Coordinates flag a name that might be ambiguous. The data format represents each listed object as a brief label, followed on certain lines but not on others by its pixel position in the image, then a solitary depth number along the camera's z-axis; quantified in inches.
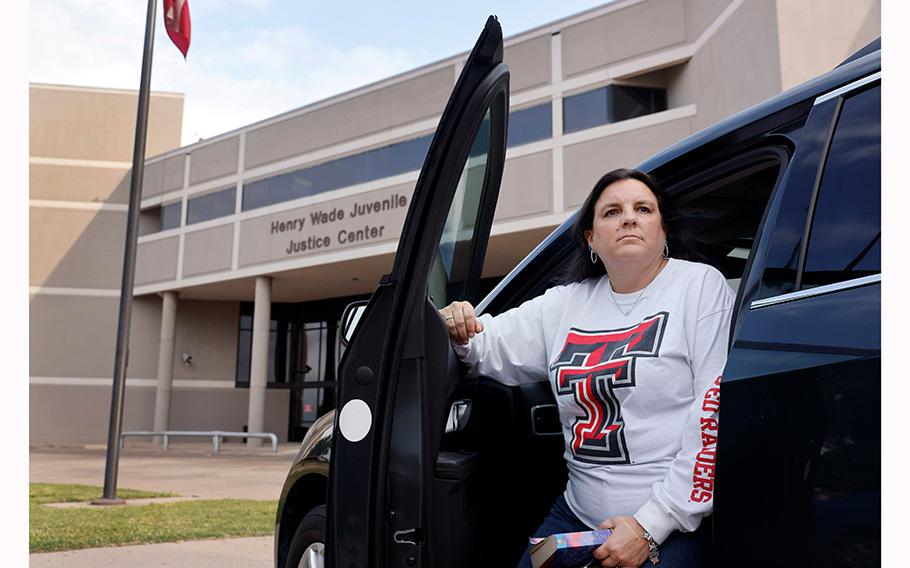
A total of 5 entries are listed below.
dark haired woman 74.9
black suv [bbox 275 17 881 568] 58.4
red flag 527.5
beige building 715.4
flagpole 379.2
